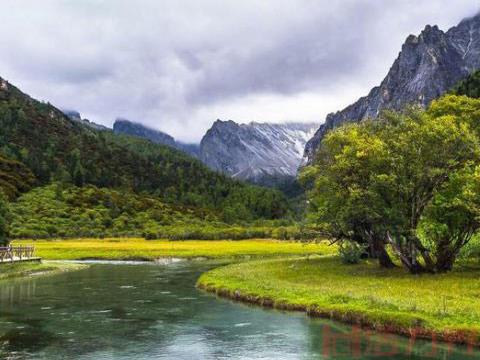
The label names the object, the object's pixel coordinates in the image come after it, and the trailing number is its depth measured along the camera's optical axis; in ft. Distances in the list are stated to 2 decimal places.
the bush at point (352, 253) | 225.15
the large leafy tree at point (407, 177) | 169.99
